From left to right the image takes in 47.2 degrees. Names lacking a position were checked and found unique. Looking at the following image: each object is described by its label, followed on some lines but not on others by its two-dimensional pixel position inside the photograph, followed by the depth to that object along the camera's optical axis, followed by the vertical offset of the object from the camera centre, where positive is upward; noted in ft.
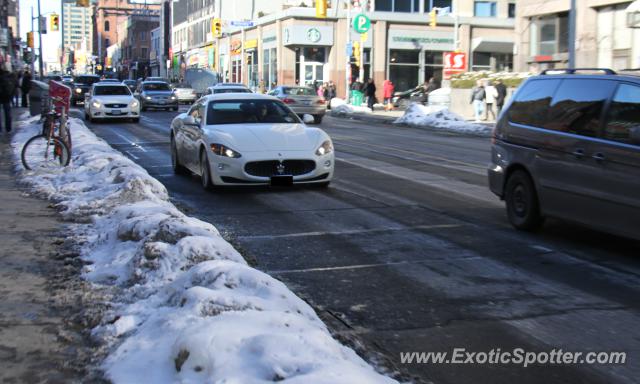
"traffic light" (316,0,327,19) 130.52 +18.14
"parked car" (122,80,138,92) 185.08 +6.22
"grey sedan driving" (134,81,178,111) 125.90 +1.94
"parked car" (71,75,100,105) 142.72 +4.50
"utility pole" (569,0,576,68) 82.58 +8.94
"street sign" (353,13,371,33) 143.13 +17.00
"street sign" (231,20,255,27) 189.07 +22.10
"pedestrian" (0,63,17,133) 66.08 +1.15
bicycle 40.81 -2.19
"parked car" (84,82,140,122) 92.94 +0.39
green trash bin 150.30 +2.77
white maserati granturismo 34.91 -1.74
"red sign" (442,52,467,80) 115.75 +7.81
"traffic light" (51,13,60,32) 168.38 +19.54
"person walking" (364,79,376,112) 140.97 +3.59
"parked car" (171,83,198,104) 163.43 +3.27
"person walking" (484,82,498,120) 101.81 +2.10
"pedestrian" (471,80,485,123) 102.22 +1.81
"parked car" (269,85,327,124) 104.27 +1.24
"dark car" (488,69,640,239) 21.98 -1.28
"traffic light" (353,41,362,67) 168.14 +13.60
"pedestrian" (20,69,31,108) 102.10 +3.23
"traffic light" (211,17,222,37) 180.75 +20.32
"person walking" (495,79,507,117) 99.10 +2.58
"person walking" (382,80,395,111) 148.66 +3.24
